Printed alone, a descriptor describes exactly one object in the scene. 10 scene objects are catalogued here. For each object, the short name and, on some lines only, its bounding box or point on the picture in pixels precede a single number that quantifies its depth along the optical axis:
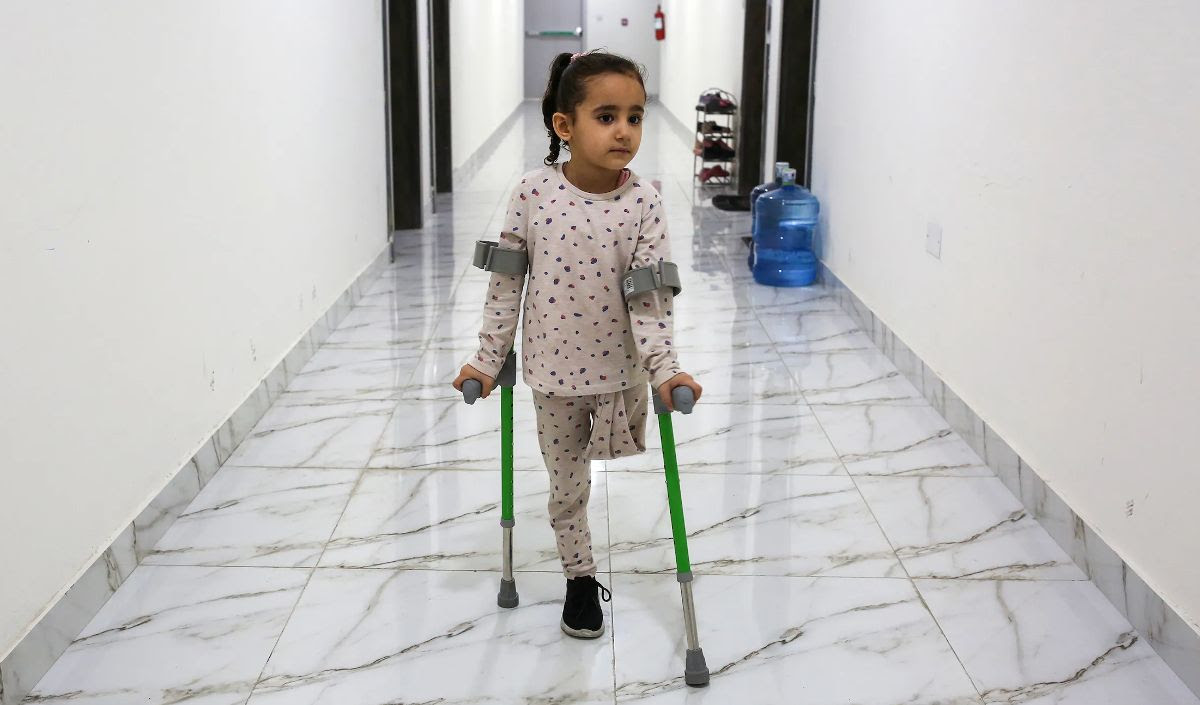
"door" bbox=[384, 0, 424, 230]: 6.46
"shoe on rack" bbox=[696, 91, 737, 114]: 8.59
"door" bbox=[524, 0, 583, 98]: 18.77
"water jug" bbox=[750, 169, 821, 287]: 5.51
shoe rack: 8.59
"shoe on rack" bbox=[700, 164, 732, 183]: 8.68
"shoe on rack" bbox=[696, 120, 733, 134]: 8.76
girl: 1.94
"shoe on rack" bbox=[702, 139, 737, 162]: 8.57
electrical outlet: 3.76
